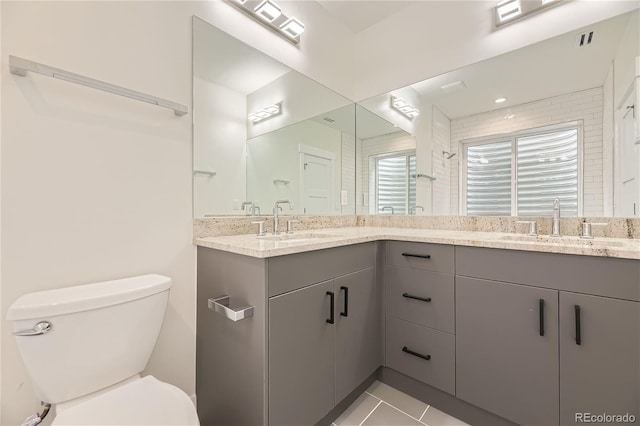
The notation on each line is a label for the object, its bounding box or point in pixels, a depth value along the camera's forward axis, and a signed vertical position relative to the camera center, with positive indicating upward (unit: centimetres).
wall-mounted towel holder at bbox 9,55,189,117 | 90 +49
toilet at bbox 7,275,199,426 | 81 -47
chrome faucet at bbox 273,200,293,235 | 168 -5
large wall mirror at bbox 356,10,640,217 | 143 +51
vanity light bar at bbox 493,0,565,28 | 162 +124
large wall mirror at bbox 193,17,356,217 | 146 +51
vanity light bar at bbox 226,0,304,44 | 162 +124
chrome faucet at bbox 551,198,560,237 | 154 -5
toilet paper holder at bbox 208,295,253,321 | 104 -39
